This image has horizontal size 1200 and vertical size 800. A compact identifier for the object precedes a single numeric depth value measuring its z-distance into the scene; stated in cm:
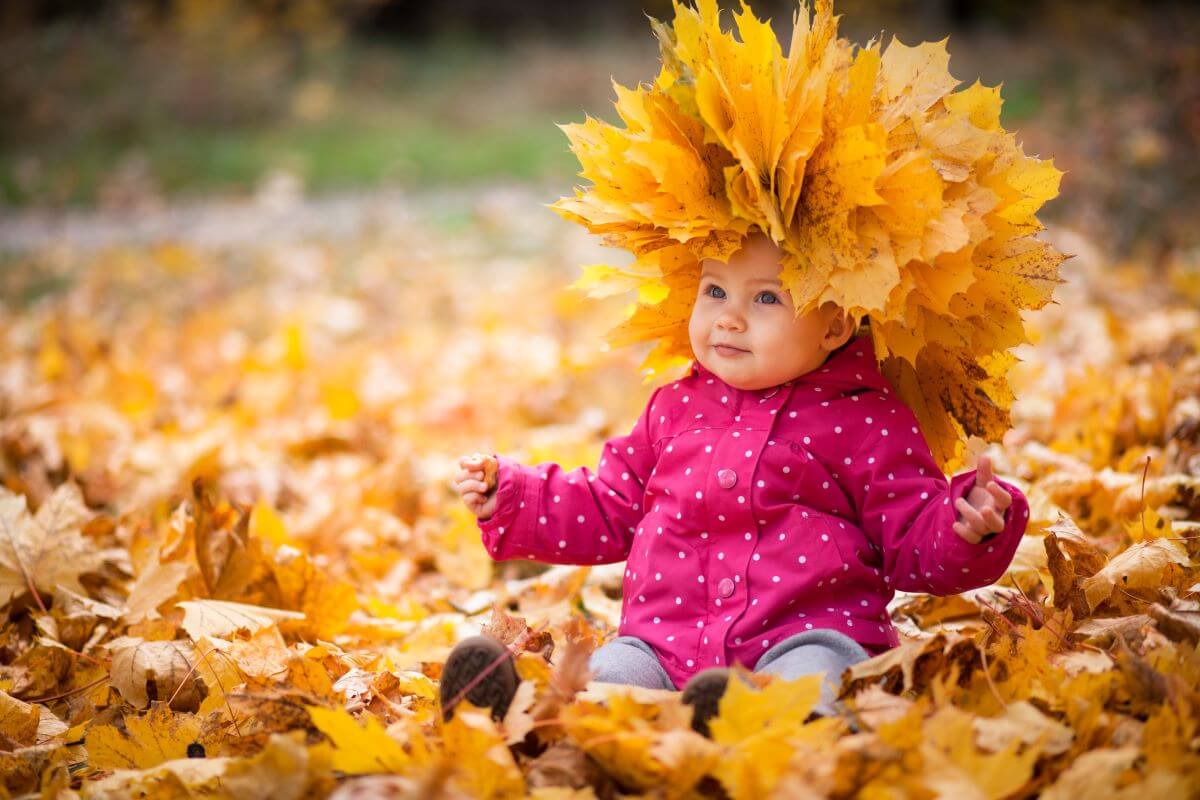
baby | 320
